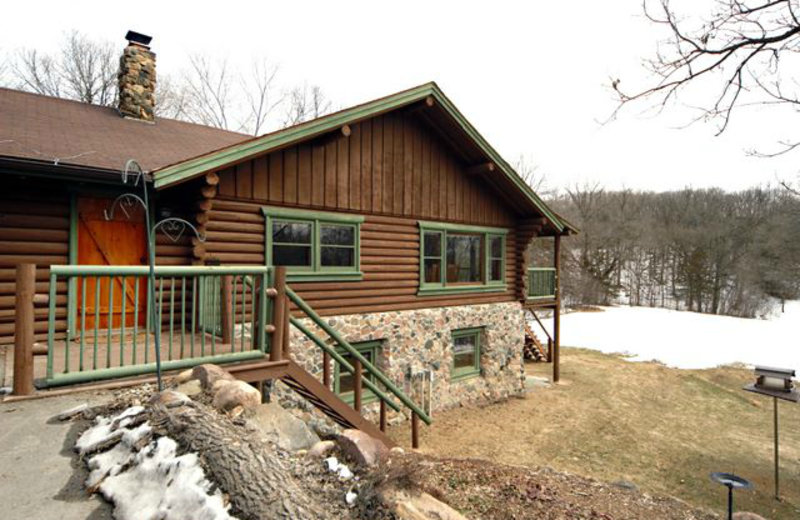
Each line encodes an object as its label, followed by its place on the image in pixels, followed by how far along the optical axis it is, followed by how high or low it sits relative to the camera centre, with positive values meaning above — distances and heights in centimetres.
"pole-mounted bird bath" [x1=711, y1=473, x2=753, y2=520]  495 -257
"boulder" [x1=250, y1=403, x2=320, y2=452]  336 -140
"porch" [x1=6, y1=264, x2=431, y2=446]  358 -101
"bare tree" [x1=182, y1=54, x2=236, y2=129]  2470 +942
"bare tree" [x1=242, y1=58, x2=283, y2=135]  2595 +1005
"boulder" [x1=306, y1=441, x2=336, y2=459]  319 -145
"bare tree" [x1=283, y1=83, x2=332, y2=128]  2728 +1014
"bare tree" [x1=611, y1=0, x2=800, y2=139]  454 +240
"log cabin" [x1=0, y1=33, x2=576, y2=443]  504 +34
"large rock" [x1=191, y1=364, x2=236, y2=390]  380 -109
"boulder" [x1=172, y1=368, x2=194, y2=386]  396 -114
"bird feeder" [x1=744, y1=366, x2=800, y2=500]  759 -220
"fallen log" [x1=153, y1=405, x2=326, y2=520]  225 -122
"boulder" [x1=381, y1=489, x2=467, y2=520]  254 -154
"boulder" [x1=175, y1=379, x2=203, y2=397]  368 -116
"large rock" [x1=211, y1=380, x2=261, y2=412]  341 -114
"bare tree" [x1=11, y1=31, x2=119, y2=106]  2225 +984
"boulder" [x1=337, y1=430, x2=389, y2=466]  317 -146
